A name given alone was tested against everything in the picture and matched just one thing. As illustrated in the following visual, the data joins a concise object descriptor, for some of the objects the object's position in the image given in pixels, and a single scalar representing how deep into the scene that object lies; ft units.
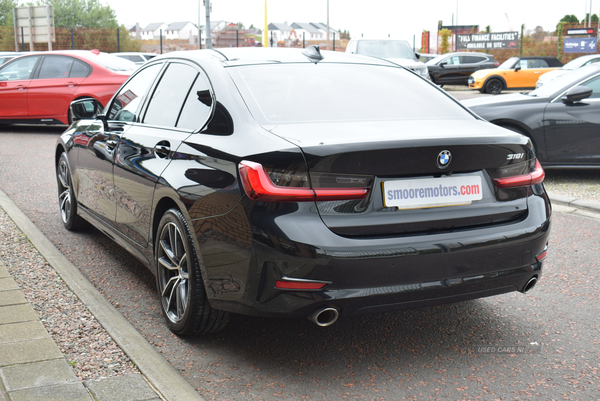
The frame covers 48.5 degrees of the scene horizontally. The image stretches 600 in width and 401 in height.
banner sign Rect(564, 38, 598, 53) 142.92
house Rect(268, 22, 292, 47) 568.82
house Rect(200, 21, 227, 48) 192.19
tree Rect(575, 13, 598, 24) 202.82
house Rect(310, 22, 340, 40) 613.93
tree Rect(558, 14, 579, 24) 245.04
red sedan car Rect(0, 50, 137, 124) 41.16
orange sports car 88.74
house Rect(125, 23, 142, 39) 583.99
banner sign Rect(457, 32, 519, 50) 149.69
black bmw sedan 9.15
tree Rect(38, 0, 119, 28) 292.81
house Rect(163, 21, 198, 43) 542.57
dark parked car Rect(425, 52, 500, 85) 99.35
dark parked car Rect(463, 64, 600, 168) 25.75
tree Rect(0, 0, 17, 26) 258.37
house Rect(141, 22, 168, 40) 565.49
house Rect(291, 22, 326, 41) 590.14
